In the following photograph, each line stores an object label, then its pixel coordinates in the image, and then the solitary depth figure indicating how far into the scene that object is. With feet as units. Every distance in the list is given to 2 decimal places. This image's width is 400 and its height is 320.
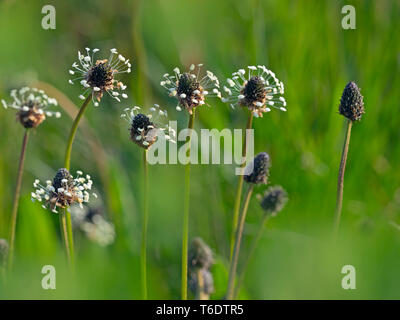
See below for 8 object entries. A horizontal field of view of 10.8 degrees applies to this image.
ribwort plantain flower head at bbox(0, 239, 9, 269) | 2.85
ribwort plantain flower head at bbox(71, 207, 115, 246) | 3.11
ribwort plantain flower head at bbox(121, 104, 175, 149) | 2.72
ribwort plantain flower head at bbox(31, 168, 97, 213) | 2.72
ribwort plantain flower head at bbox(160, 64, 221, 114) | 2.72
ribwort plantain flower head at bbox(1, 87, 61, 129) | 2.84
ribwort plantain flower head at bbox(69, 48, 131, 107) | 2.74
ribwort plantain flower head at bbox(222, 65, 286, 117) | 2.75
